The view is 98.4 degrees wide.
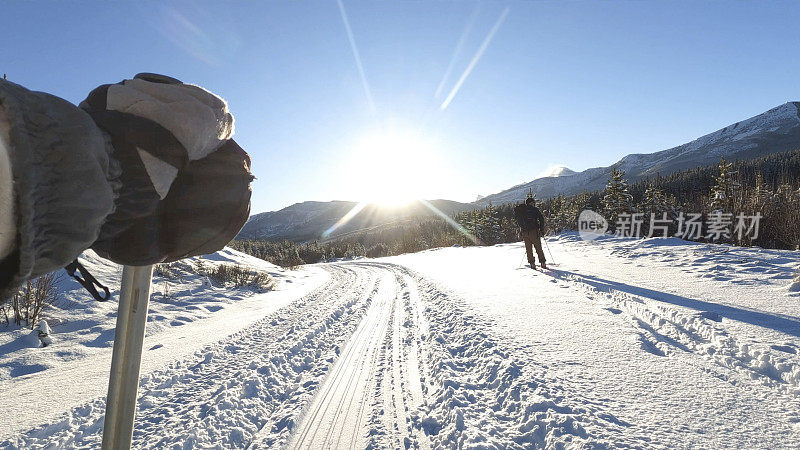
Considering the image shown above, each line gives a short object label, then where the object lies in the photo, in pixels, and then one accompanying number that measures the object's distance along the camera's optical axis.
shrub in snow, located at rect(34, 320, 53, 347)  4.33
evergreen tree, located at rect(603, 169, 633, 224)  20.39
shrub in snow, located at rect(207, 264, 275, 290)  9.76
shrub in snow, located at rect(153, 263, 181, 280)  8.59
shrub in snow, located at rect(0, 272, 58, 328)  4.70
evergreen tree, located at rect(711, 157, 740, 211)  10.46
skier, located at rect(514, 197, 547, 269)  9.06
